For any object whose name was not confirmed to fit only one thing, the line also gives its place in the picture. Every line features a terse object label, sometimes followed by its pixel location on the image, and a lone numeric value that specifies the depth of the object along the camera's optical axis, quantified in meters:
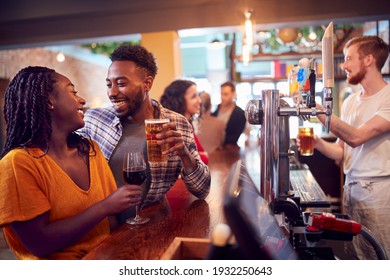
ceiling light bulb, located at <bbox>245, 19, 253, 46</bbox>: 2.23
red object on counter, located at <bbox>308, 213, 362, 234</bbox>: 0.78
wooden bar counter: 0.78
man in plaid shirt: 1.11
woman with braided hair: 0.78
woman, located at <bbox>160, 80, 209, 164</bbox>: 1.86
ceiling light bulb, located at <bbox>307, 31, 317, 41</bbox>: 3.01
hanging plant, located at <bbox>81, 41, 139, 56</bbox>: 3.49
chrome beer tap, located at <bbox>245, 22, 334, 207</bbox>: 0.87
